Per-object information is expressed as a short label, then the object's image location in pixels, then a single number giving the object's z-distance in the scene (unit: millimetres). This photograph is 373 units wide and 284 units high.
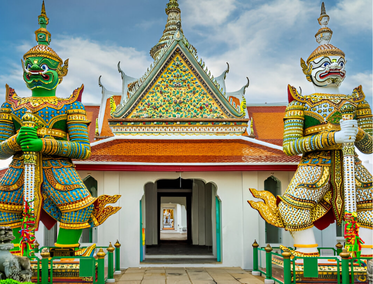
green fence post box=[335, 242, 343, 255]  6945
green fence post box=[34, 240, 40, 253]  7264
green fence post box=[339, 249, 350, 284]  5340
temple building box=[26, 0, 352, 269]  8195
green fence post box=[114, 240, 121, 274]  7719
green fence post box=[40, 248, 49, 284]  5727
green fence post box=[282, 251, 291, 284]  5754
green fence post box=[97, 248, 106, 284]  6078
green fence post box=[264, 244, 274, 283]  6699
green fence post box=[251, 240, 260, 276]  7582
